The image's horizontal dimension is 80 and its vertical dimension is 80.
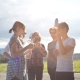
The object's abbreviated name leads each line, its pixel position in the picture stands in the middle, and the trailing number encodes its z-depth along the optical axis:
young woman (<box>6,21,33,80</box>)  2.94
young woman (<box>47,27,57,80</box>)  4.62
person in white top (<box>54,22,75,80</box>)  3.24
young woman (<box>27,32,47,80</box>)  4.67
